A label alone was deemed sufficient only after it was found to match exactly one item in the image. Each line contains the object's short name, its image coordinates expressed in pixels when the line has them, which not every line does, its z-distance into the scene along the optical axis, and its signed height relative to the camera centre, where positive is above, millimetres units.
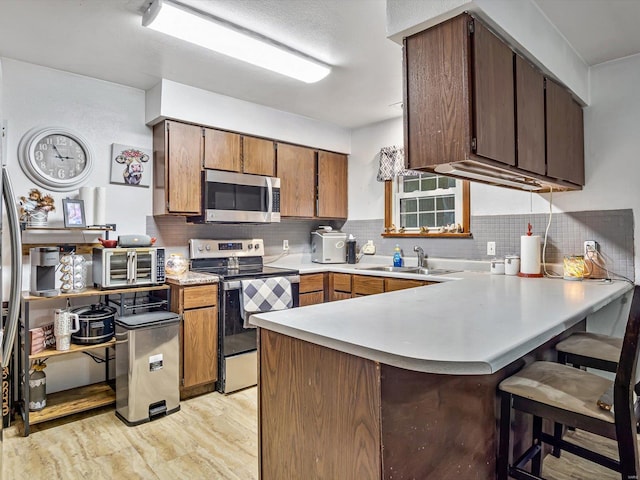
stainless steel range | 3039 -648
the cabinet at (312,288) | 3619 -438
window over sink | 3594 +328
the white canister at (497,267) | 3031 -210
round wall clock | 2779 +623
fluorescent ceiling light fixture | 2111 +1200
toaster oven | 2729 -170
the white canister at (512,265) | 2951 -190
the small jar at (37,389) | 2512 -924
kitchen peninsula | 1128 -463
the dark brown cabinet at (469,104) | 1672 +622
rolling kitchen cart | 2434 -734
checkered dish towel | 3096 -434
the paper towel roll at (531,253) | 2811 -98
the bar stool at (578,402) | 1247 -568
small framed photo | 2729 +211
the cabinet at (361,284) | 3230 -380
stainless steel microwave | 3361 +392
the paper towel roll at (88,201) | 2842 +300
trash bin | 2553 -822
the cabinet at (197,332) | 2885 -669
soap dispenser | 3928 -174
